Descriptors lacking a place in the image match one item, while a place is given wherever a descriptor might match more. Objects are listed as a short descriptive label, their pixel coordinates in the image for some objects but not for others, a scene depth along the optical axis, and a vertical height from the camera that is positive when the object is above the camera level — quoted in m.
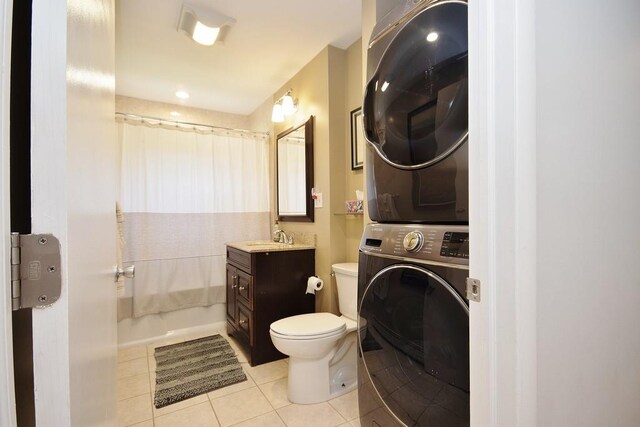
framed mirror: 2.53 +0.38
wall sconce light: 2.63 +0.96
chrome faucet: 2.84 -0.23
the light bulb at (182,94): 3.05 +1.26
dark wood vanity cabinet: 2.26 -0.63
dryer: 0.89 +0.34
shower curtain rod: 2.61 +0.87
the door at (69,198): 0.39 +0.03
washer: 0.87 -0.39
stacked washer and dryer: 0.88 -0.04
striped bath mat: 1.93 -1.16
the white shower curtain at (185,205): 2.67 +0.09
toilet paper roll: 2.29 -0.56
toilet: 1.72 -0.81
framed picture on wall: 2.14 +0.53
